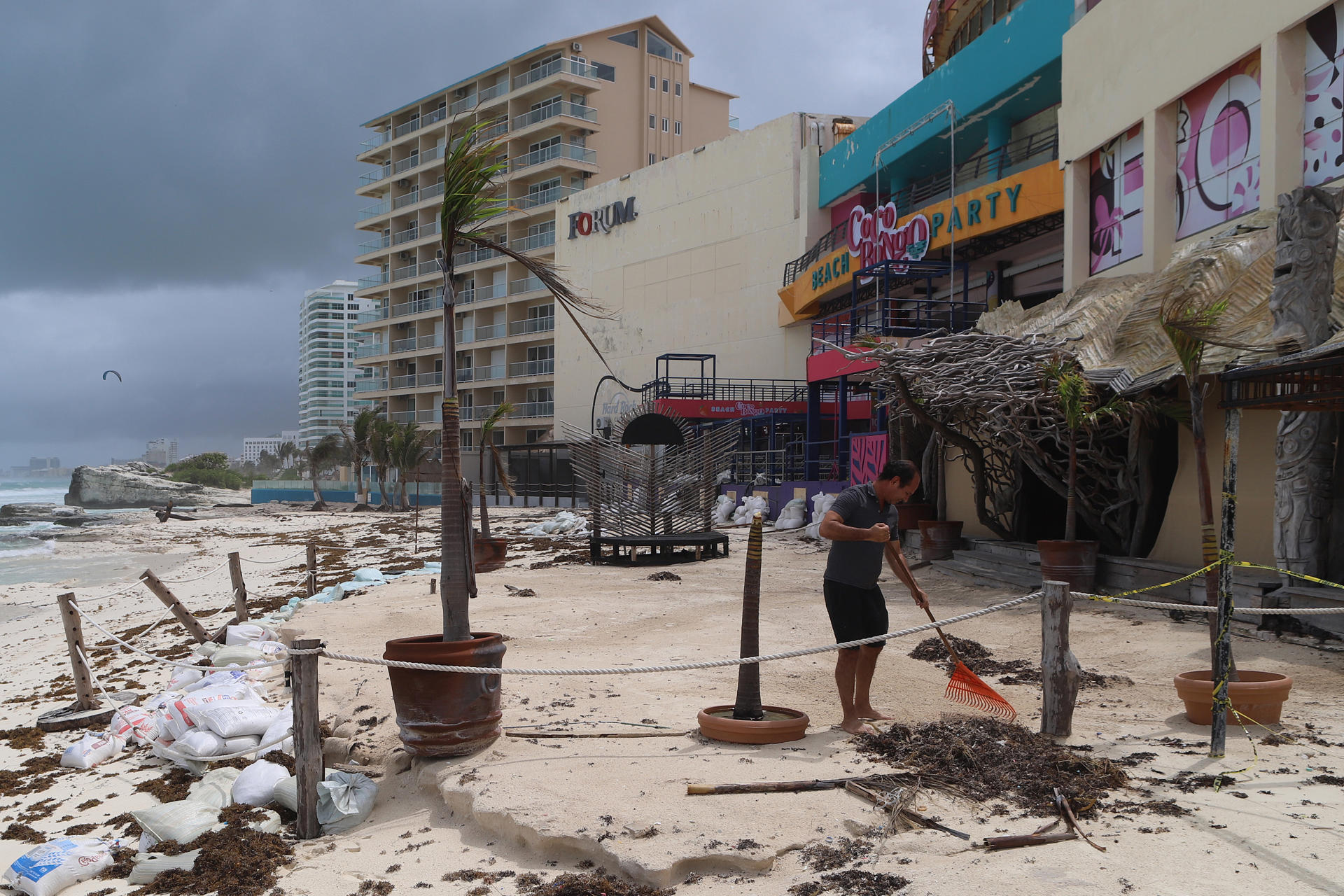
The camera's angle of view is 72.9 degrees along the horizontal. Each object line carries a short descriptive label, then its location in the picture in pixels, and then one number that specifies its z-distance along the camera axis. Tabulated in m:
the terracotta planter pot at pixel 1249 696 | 5.09
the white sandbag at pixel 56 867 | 4.34
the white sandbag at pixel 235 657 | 8.45
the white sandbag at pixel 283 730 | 6.21
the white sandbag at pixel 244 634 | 9.57
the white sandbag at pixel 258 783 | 5.23
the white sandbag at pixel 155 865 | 4.40
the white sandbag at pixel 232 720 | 6.14
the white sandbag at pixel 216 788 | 5.24
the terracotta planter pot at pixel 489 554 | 15.02
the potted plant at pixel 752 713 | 5.04
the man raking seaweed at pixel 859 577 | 5.18
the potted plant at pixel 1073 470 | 9.64
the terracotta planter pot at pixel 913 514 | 15.66
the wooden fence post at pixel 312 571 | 14.12
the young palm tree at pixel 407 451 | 43.88
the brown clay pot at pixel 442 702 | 5.07
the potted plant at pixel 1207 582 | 5.09
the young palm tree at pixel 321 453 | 50.88
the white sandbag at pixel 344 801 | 4.77
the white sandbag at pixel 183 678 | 7.89
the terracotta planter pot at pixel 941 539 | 13.95
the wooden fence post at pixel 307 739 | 4.71
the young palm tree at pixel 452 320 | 5.38
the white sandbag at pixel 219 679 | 7.38
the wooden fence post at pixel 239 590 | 10.84
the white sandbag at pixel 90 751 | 6.31
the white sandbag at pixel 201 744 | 6.02
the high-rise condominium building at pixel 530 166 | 49.31
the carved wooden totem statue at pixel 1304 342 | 7.26
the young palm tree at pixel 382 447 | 45.09
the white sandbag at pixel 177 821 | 4.76
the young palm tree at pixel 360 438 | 46.88
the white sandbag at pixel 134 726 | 6.61
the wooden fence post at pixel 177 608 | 9.38
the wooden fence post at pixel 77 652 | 7.55
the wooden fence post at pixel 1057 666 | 4.91
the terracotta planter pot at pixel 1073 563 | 10.04
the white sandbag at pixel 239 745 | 6.08
